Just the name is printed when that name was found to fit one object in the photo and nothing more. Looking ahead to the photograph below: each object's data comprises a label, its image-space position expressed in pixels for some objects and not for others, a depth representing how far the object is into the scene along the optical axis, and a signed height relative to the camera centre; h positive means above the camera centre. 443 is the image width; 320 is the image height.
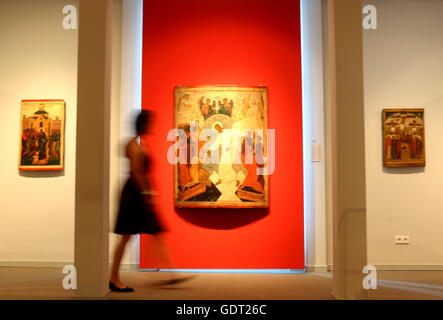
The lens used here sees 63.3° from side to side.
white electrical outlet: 5.16 -0.89
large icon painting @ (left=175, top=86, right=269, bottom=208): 4.96 +0.43
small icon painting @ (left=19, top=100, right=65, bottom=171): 5.30 +0.61
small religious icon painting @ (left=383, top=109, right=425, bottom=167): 5.21 +0.57
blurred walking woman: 3.77 -0.25
